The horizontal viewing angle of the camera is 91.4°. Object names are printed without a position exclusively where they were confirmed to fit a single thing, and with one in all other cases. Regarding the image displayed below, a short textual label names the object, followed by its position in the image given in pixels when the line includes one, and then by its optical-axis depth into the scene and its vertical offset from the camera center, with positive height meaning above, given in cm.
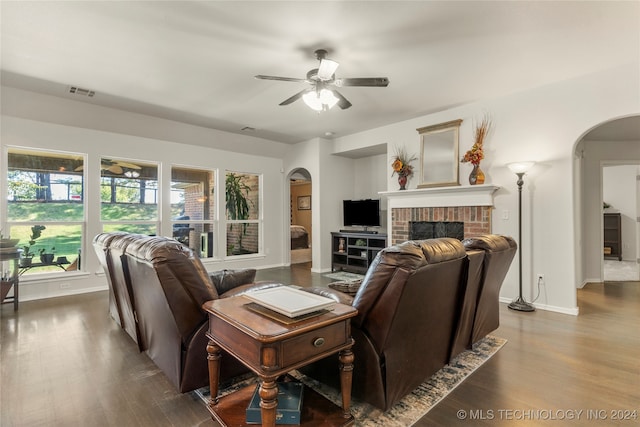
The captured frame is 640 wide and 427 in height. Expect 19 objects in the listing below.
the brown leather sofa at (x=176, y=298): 179 -52
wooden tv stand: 589 -64
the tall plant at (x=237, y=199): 656 +38
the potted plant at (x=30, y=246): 419 -42
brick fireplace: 433 +14
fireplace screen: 466 -20
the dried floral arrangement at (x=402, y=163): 519 +91
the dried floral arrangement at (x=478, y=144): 426 +100
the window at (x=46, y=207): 431 +14
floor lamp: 377 -10
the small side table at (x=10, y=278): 368 -75
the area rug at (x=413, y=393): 175 -113
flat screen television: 623 +10
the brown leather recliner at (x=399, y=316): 159 -55
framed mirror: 469 +97
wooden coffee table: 130 -61
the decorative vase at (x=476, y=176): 431 +57
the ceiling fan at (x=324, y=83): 287 +128
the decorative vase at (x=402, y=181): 523 +60
